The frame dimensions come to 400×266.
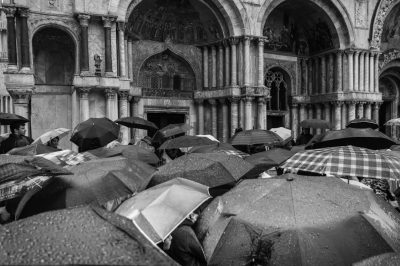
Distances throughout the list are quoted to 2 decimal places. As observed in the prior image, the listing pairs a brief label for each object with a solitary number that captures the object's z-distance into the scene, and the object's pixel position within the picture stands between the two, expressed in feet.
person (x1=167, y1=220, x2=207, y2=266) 10.95
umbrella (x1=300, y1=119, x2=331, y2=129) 41.91
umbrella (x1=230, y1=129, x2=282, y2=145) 26.91
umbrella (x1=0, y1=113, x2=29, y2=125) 30.66
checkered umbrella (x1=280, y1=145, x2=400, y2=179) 13.83
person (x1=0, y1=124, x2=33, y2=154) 28.48
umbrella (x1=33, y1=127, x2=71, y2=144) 28.04
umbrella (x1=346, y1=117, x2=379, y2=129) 32.32
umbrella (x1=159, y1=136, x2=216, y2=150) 26.13
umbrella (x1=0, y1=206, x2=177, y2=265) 5.06
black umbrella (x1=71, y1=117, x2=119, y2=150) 27.17
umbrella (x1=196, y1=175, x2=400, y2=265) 9.61
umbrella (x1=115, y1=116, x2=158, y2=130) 34.27
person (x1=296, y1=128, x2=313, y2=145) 40.00
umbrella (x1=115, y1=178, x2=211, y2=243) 10.01
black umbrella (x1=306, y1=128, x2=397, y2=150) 20.97
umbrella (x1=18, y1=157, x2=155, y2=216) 12.82
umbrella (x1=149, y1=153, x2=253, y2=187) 14.74
